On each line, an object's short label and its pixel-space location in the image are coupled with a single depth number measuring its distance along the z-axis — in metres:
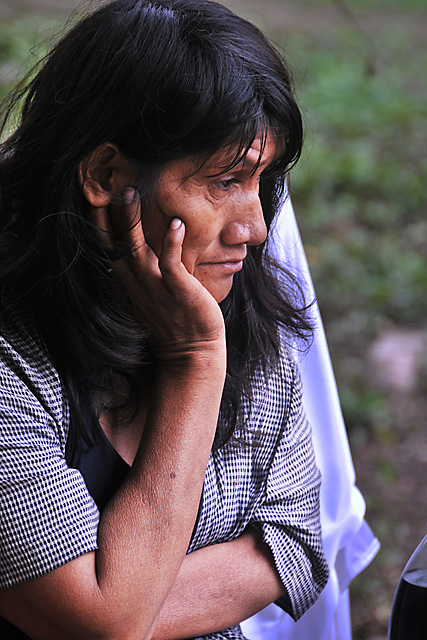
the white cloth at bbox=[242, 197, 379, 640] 2.74
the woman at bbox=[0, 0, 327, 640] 2.41
